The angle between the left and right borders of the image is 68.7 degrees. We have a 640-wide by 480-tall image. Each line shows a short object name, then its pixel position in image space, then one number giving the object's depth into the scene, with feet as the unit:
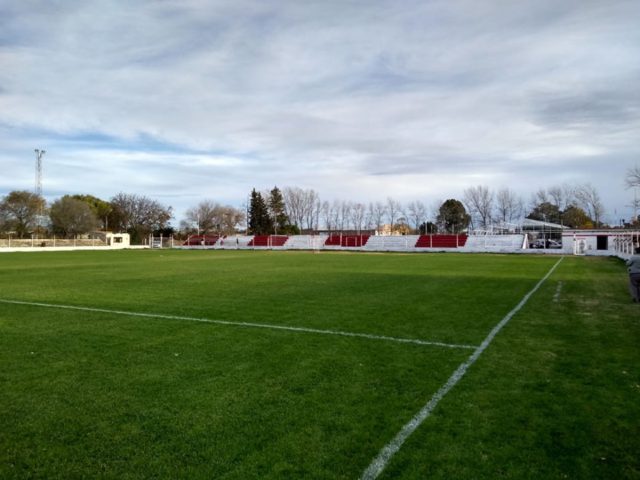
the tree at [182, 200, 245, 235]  368.27
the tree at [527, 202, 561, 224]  314.00
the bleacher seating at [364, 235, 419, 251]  221.05
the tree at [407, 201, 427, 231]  352.90
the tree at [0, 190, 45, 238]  256.11
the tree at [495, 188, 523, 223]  324.19
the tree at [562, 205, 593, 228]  293.55
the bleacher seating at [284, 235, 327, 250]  237.49
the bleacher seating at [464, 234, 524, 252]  196.54
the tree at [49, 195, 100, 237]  274.98
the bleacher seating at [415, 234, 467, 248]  213.66
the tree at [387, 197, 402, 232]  368.48
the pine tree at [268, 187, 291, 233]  368.85
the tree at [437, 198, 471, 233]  341.00
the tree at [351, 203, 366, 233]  379.55
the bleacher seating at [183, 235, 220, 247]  266.36
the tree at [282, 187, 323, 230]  390.83
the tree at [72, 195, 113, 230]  341.00
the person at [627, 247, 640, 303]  41.24
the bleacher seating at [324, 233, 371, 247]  239.30
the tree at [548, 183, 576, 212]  309.57
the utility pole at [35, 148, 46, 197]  241.47
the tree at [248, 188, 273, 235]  358.64
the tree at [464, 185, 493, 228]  328.49
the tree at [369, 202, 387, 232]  373.75
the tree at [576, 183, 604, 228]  284.20
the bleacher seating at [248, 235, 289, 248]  253.65
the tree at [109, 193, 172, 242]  332.39
